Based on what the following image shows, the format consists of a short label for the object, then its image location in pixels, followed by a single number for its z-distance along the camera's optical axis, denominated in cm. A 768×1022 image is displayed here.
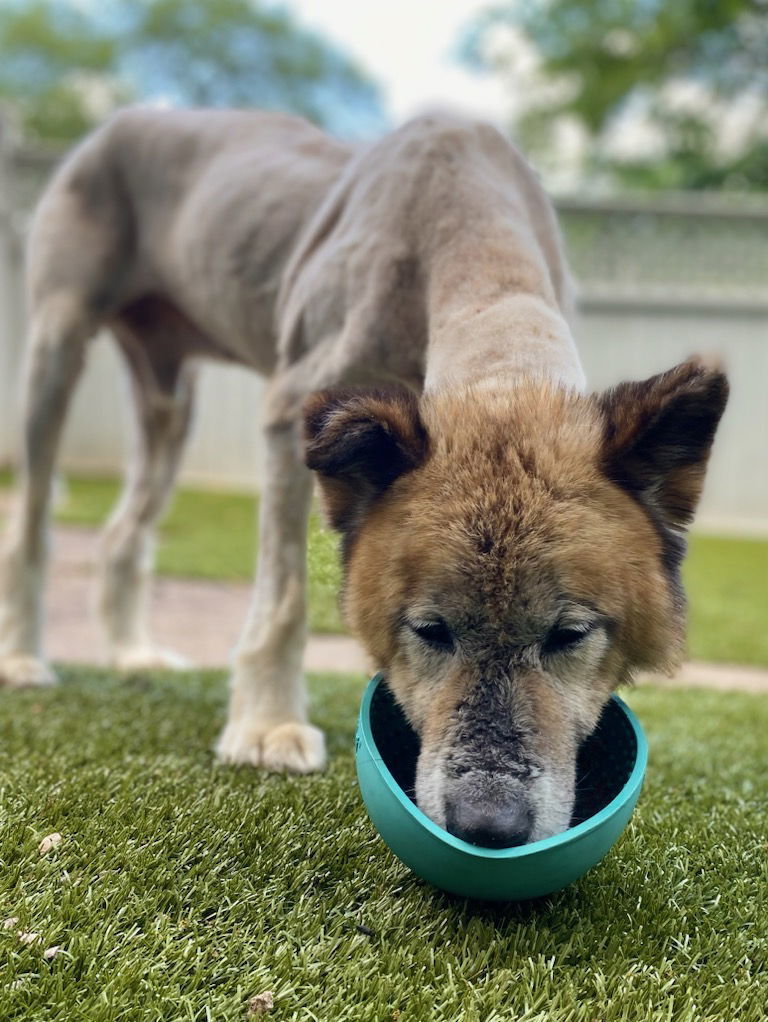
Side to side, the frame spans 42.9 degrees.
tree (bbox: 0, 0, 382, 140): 3453
